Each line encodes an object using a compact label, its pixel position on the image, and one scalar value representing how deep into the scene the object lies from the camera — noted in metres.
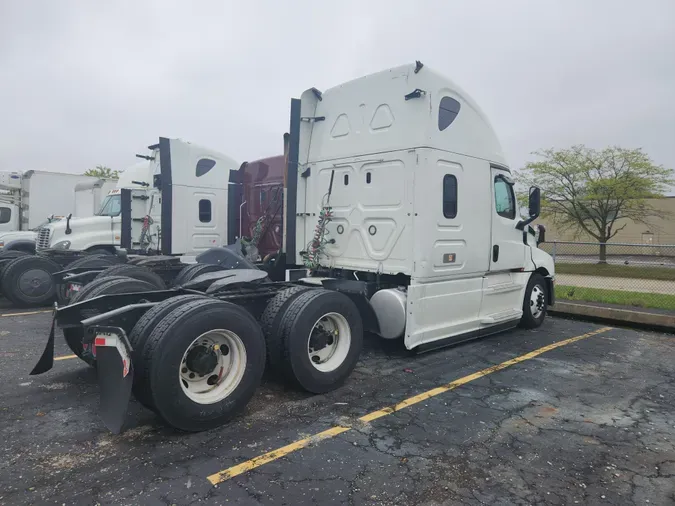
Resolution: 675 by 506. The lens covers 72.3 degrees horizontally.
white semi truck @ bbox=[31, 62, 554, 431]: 3.65
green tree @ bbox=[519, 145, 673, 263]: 21.56
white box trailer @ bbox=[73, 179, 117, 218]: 14.14
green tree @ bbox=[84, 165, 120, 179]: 45.58
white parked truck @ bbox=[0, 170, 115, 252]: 14.42
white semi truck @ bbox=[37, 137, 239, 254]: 10.35
